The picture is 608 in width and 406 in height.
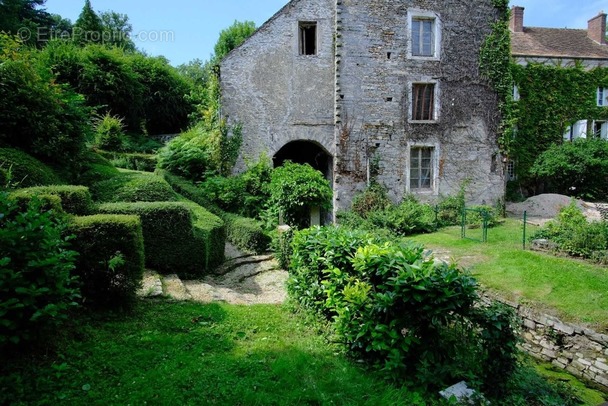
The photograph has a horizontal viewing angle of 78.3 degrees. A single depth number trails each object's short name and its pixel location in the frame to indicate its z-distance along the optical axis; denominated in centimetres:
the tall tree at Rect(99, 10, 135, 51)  4266
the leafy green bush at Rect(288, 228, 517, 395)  380
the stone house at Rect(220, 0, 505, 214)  1355
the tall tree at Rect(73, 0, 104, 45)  2427
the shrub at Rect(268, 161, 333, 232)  1107
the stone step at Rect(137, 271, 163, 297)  562
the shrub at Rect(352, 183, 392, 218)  1380
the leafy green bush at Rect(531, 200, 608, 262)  807
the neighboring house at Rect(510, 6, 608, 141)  2008
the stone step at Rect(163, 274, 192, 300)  585
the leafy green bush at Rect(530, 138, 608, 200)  1798
